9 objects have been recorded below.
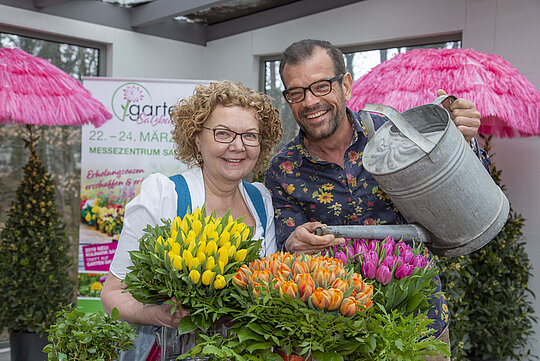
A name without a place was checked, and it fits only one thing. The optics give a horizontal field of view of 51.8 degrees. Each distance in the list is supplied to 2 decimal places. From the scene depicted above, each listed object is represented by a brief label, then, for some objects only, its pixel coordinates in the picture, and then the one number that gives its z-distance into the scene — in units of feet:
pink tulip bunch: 3.52
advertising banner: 13.23
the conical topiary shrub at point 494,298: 11.43
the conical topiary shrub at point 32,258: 12.67
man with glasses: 5.43
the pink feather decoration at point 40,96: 10.98
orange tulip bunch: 3.02
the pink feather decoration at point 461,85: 9.68
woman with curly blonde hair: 4.93
